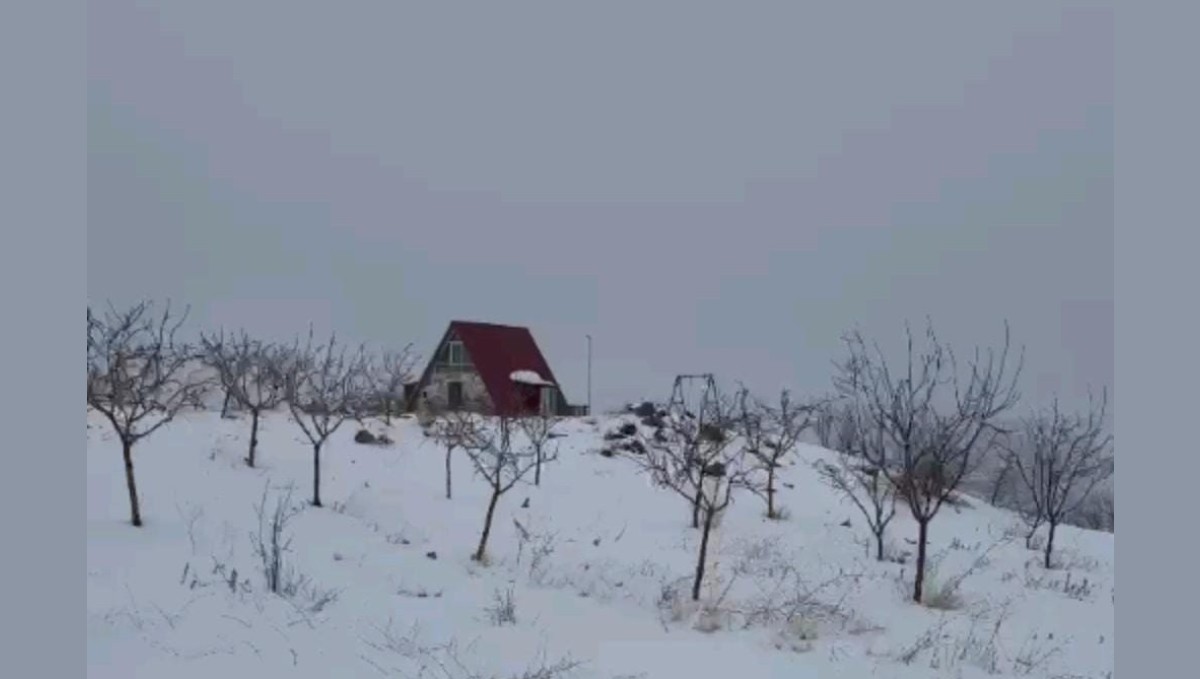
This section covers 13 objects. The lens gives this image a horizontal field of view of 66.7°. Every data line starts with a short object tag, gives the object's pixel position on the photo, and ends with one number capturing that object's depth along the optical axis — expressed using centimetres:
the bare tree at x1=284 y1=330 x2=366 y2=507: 1617
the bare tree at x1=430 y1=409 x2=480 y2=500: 1689
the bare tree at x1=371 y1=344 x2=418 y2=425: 2848
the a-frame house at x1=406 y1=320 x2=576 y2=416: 3153
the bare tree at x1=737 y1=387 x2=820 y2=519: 1755
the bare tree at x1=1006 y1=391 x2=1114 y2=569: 1466
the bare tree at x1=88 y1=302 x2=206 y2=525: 1137
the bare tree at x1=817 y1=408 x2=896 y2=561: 1217
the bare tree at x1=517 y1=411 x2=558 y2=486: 1788
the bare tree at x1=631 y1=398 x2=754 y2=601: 956
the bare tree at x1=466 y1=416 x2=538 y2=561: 1139
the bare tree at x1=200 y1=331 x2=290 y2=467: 1948
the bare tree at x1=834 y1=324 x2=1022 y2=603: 1009
